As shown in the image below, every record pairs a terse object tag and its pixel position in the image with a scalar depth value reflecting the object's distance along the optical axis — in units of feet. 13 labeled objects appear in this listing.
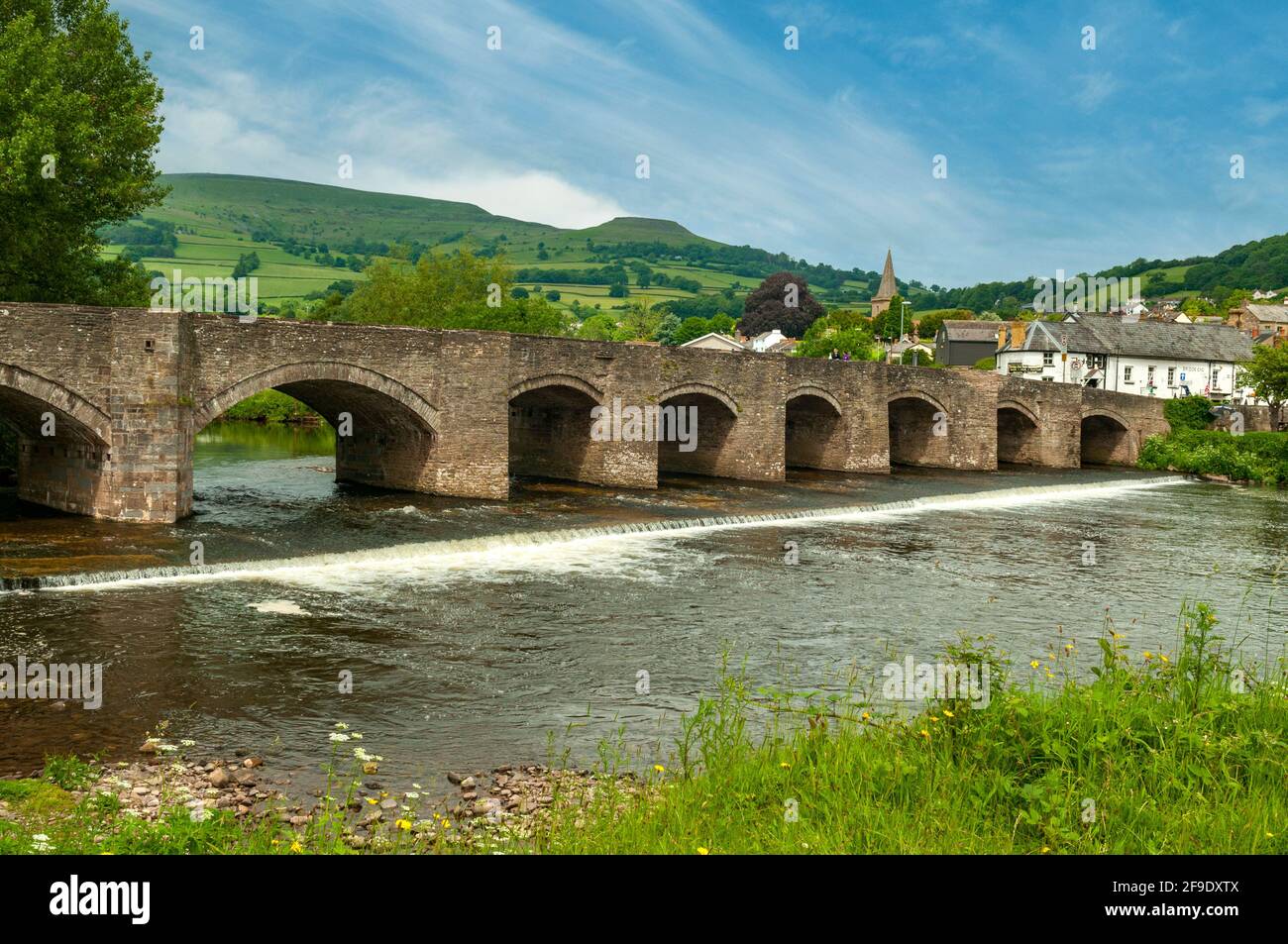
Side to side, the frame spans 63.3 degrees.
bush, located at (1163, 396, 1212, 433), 175.01
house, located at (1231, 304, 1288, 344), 376.07
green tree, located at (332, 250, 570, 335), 219.41
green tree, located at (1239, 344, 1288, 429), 181.78
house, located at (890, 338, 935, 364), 308.62
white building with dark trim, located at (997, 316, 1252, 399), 231.30
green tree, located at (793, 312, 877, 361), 319.47
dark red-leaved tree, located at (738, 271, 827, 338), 433.48
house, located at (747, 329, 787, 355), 400.06
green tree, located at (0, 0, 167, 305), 83.71
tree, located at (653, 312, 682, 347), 383.22
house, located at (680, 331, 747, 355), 333.42
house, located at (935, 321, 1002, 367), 294.46
